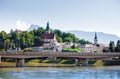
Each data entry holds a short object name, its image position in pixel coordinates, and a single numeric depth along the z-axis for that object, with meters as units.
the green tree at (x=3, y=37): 171.32
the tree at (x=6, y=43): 165.02
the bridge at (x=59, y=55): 103.81
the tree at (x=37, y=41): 188.43
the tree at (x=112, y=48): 142.62
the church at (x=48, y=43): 189.59
